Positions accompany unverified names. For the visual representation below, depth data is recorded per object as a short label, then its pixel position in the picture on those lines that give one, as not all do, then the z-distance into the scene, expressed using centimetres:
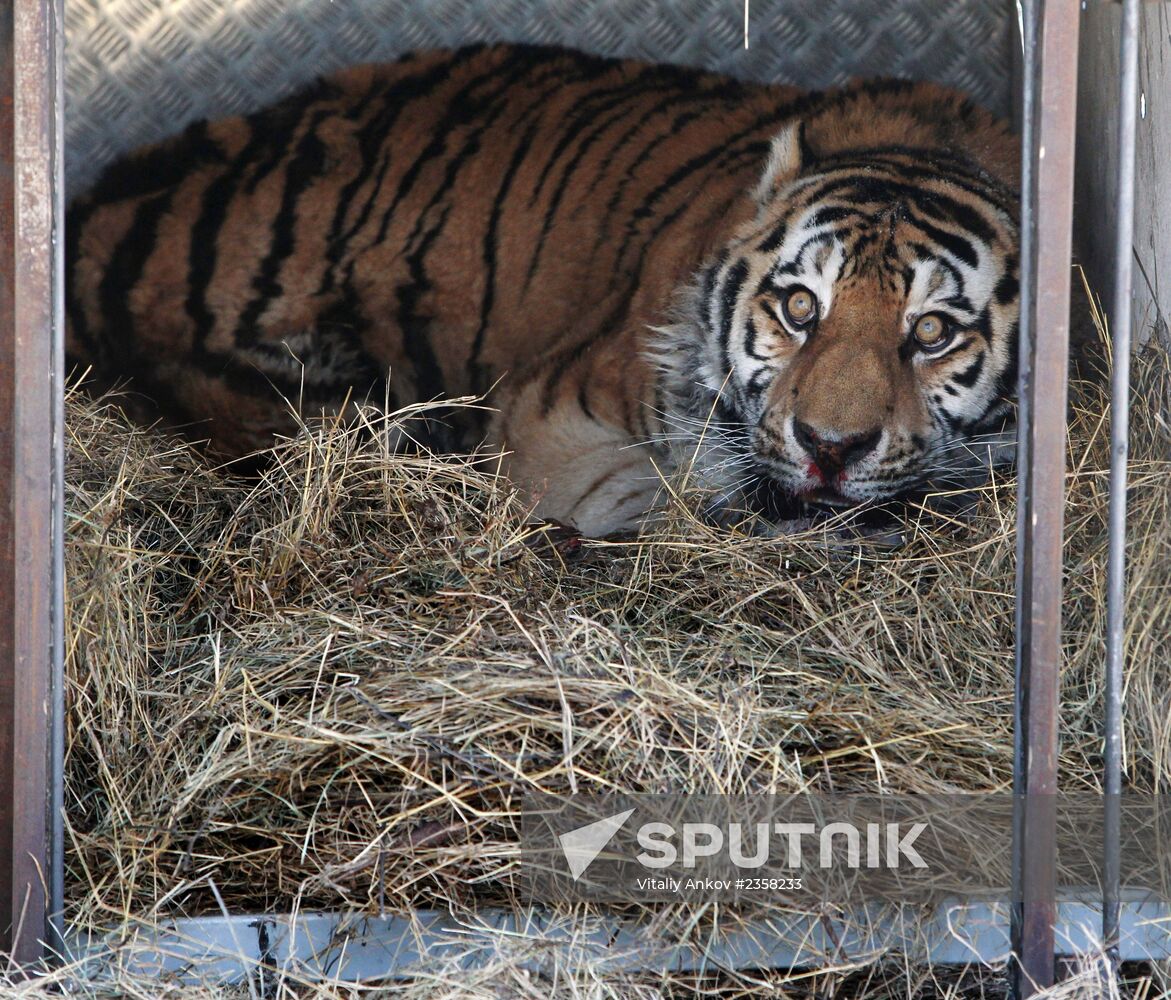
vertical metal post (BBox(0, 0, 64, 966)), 774
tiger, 818
